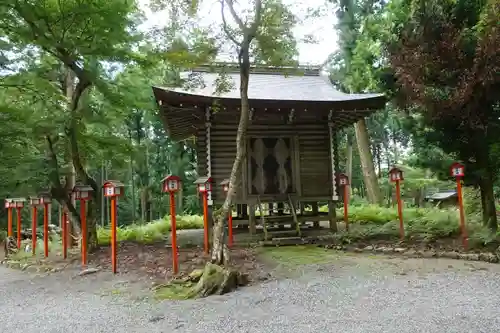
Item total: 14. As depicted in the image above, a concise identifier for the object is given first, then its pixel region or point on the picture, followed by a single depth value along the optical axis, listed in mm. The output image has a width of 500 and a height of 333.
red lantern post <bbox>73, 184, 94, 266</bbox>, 8477
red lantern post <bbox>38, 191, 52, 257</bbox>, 9664
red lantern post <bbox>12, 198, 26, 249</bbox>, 10930
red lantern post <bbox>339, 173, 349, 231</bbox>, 11352
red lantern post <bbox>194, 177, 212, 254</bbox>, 7961
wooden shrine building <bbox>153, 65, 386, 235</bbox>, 10242
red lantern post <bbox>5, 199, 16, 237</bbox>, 11008
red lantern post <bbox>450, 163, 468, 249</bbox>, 8094
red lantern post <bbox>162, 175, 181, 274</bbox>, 6984
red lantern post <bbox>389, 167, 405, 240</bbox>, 9266
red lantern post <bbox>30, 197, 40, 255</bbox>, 10289
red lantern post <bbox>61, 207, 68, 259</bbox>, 9628
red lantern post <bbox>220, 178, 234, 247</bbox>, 9461
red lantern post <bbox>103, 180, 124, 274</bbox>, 7312
